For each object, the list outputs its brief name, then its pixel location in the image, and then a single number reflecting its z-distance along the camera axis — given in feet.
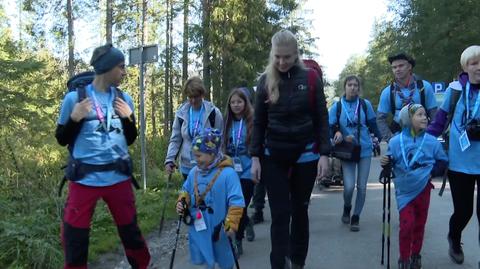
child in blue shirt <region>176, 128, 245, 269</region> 14.42
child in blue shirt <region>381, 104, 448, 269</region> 16.90
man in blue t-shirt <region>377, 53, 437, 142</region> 20.45
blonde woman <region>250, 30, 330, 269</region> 15.02
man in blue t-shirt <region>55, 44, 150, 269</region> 13.57
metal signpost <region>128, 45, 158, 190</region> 30.96
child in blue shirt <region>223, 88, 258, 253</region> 20.80
